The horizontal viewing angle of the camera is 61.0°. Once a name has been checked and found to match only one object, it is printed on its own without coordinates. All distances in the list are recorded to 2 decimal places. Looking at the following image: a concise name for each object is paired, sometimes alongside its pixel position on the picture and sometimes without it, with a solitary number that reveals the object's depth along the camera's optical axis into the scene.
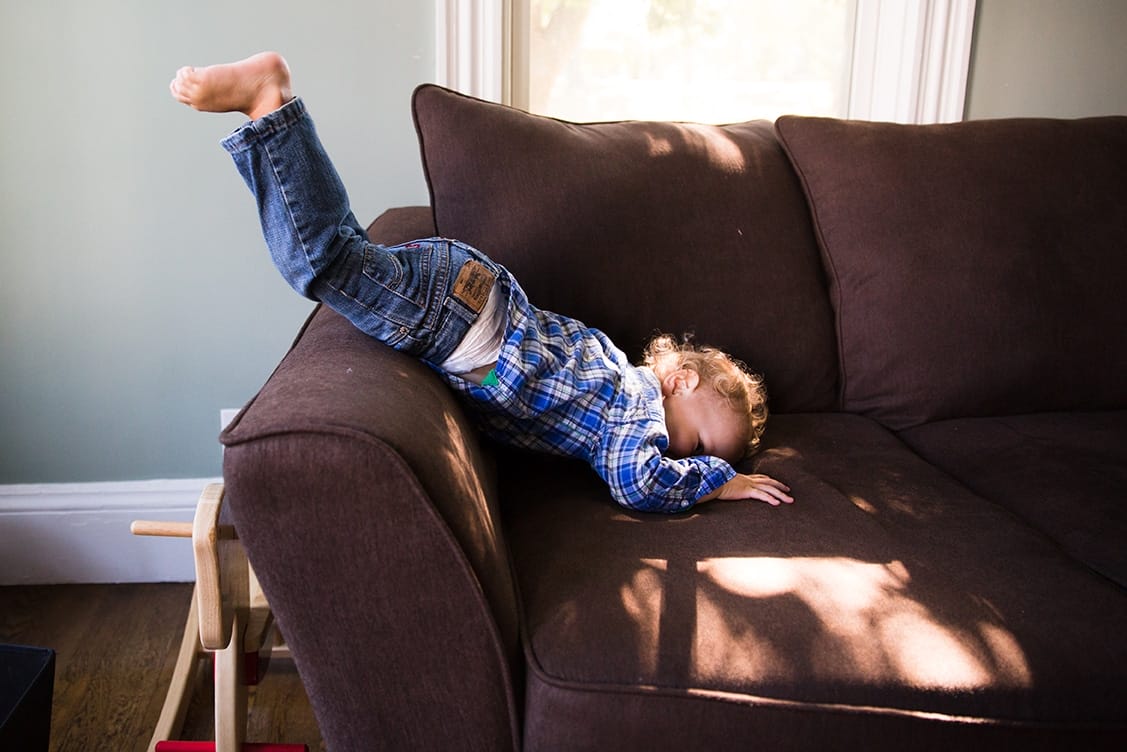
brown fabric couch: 1.05
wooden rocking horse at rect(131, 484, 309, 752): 1.27
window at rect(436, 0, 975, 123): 2.21
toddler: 1.24
